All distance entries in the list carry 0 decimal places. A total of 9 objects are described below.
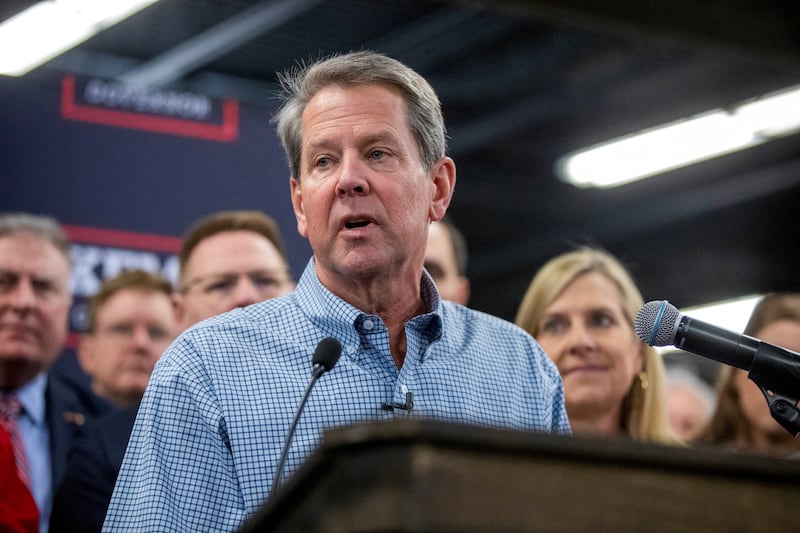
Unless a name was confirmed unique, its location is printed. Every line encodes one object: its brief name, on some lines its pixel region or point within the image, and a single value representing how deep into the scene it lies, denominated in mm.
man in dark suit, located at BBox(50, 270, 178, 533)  8523
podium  2180
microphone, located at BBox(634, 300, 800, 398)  3658
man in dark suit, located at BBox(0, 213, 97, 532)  7301
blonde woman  7316
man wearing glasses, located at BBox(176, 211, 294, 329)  7535
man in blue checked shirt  4059
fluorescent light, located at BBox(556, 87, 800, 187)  15762
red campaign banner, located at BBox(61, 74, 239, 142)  8695
